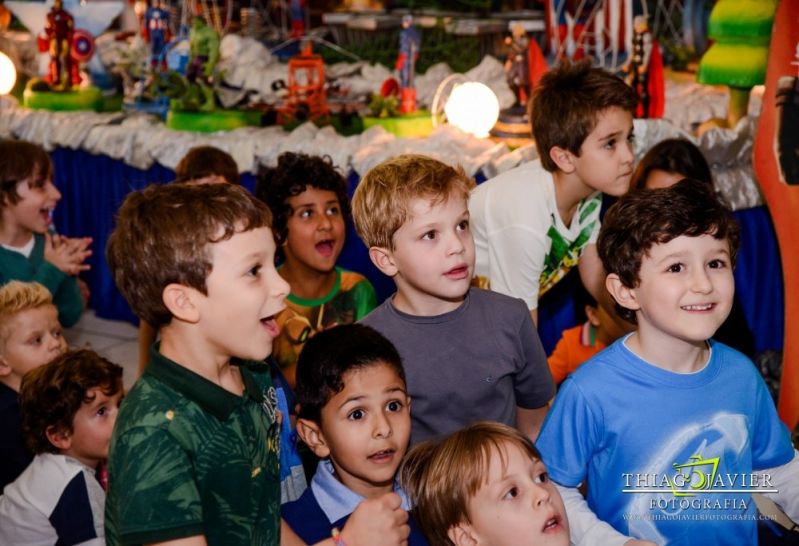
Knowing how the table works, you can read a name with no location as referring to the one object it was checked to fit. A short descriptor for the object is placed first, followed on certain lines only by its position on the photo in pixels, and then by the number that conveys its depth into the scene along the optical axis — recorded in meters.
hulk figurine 4.64
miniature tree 3.43
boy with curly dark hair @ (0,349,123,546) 2.25
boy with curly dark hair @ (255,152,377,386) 2.80
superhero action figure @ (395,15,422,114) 4.32
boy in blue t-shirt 1.71
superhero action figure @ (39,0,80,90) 5.36
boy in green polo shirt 1.46
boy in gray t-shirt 2.08
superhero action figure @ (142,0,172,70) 5.32
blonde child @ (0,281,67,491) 2.73
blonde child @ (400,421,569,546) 1.66
